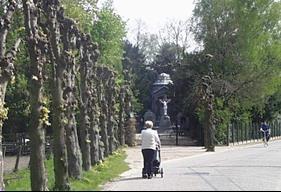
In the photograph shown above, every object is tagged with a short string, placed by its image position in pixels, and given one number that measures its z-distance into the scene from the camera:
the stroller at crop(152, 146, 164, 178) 20.03
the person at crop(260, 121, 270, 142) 47.75
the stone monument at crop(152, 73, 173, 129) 84.44
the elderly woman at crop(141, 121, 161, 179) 19.69
